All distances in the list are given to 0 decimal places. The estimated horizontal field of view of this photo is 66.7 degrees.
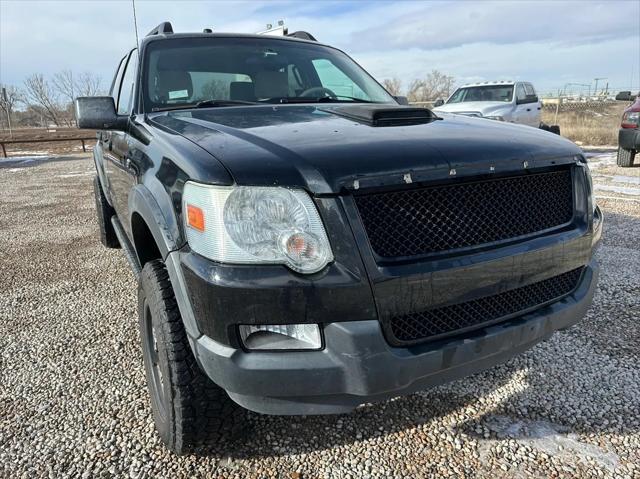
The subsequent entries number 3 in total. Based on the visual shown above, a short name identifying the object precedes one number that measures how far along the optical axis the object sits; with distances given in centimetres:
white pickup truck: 1118
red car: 862
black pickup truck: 147
